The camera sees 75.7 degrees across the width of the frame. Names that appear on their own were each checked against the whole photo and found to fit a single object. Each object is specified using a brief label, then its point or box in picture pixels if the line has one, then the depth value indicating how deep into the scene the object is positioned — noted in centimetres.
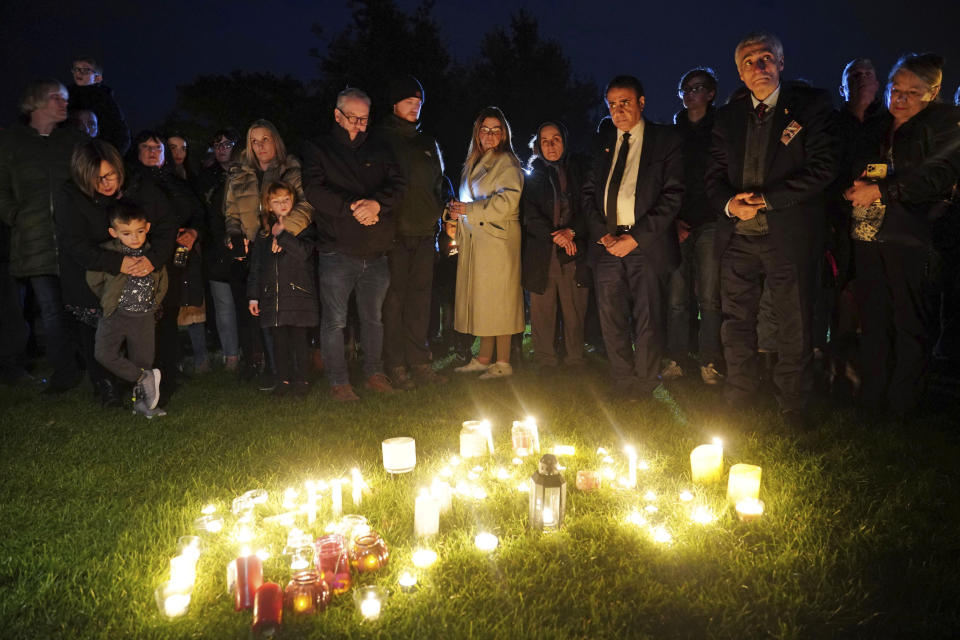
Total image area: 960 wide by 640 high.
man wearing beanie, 575
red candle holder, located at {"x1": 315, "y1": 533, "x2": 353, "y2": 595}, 242
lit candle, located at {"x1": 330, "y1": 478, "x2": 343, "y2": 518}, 302
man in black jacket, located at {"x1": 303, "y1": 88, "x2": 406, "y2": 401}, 516
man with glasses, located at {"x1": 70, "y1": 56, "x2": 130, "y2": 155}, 648
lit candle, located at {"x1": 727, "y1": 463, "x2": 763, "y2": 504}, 300
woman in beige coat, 581
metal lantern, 288
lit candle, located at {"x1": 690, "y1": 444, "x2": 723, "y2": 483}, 334
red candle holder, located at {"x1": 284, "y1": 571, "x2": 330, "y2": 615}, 229
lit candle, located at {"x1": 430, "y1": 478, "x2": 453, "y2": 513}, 300
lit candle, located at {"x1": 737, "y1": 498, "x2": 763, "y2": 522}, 294
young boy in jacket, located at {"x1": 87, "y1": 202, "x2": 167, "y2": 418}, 484
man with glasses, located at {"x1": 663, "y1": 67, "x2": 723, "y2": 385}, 552
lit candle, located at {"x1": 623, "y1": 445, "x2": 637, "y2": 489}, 333
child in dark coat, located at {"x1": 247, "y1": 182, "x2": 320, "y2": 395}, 522
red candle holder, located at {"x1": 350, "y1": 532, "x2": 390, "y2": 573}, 255
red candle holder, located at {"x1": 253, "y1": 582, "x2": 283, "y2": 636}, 220
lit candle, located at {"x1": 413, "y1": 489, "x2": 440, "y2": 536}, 283
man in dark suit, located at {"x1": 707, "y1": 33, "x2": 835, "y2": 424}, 422
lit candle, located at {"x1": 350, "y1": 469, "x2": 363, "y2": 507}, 313
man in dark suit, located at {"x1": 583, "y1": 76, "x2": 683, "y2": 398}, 497
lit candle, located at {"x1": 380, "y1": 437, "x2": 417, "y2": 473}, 349
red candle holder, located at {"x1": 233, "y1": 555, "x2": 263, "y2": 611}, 230
